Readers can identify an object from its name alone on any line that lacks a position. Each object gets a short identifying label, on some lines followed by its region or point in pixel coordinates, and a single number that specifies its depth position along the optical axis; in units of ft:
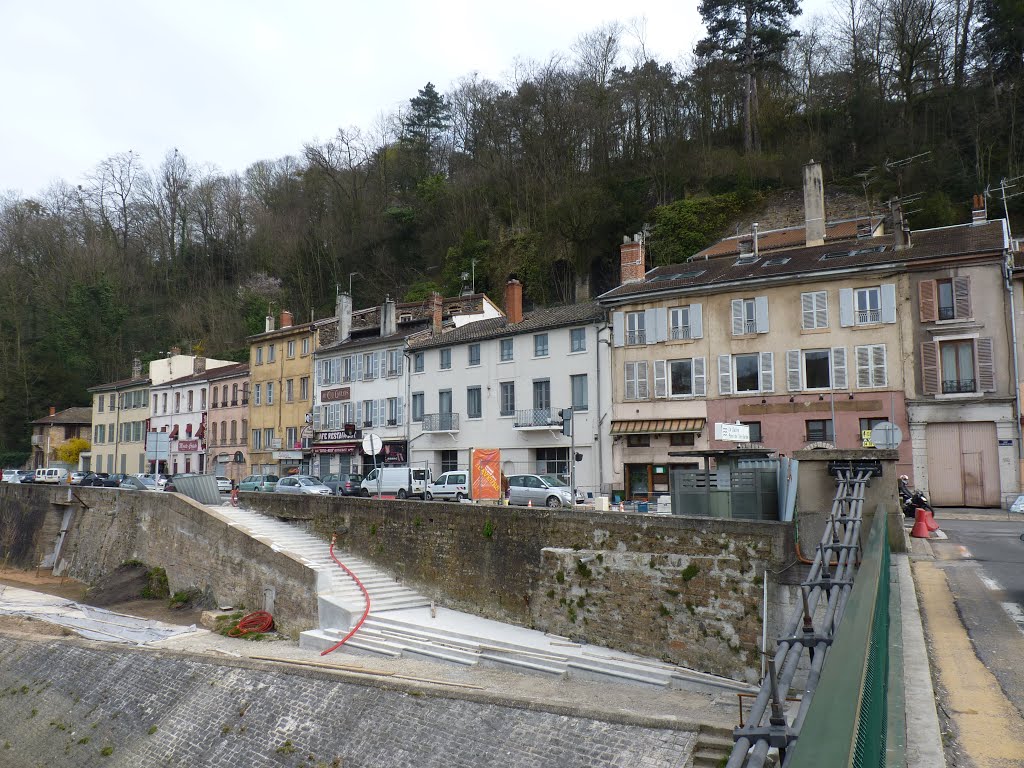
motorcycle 67.87
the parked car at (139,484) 115.98
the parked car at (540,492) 81.40
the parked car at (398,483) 97.14
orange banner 70.23
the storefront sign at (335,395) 137.18
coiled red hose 66.08
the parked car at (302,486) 101.09
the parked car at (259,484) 104.58
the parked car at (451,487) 92.59
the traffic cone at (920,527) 54.29
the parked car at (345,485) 102.83
